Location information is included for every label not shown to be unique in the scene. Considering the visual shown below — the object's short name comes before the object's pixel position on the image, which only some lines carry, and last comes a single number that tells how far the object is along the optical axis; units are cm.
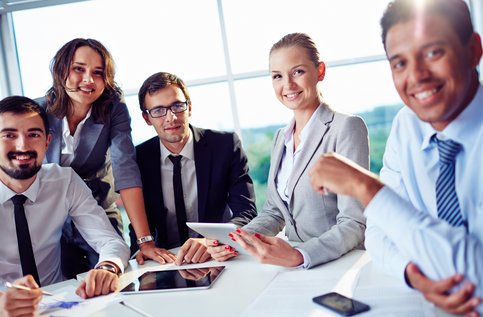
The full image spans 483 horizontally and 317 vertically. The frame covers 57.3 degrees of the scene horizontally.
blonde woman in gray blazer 165
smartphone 117
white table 123
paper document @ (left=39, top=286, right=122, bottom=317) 144
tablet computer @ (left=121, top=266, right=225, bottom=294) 155
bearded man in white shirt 207
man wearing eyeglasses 256
